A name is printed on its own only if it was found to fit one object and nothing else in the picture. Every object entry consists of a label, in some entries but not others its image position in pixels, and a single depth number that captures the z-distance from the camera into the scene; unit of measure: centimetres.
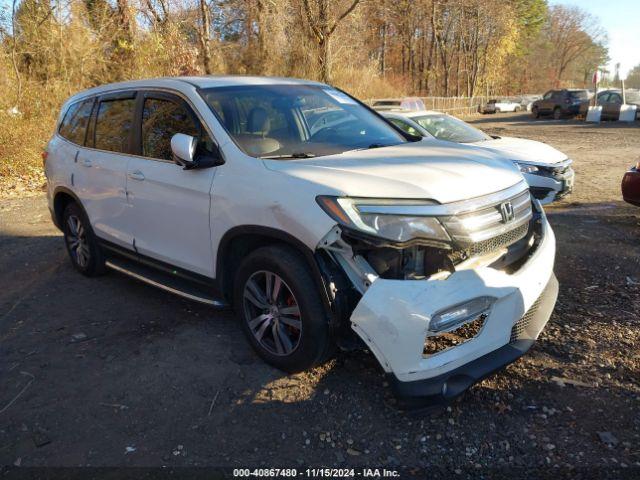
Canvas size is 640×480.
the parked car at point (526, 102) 4425
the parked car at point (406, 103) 1516
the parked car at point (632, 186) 618
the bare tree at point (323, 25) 1977
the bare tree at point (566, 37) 6975
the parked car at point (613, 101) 2553
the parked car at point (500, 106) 4194
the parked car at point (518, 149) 722
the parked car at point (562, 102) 2998
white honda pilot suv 260
